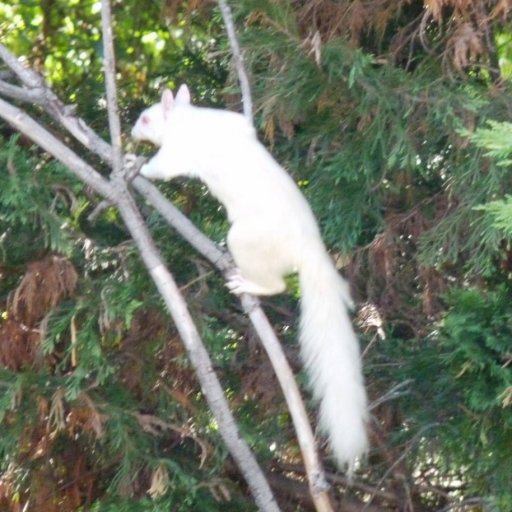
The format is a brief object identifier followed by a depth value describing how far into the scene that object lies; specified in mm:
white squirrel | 6754
